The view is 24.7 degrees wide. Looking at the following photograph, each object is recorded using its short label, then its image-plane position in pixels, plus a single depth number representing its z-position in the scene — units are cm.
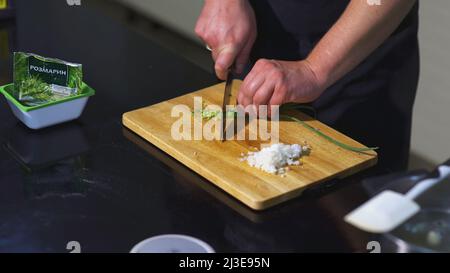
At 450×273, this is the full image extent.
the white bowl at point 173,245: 129
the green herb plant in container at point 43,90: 153
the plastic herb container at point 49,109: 153
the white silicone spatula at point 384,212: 110
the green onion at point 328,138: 152
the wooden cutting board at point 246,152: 142
